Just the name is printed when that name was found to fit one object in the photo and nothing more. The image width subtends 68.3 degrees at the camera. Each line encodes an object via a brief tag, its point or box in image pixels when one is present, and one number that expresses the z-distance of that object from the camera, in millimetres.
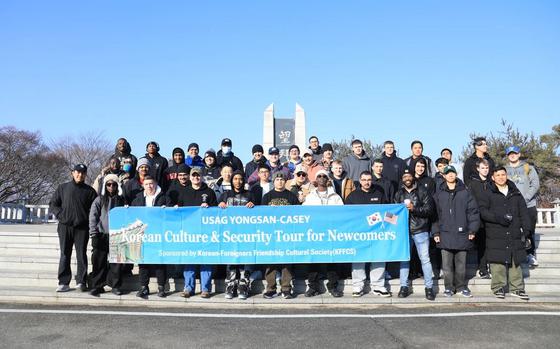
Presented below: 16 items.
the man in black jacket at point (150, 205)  6918
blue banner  6992
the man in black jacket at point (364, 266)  6977
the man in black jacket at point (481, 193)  7133
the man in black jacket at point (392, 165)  8695
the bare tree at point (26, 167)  39125
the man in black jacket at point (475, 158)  8148
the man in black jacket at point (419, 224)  6855
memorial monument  19469
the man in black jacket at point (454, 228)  6824
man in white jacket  6992
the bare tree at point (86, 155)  46562
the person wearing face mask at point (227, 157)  9627
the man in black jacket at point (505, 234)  6766
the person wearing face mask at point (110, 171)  8227
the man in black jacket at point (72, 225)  7055
